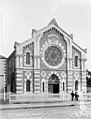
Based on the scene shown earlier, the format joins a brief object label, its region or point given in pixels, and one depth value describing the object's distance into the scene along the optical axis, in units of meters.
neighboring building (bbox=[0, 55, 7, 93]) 37.44
